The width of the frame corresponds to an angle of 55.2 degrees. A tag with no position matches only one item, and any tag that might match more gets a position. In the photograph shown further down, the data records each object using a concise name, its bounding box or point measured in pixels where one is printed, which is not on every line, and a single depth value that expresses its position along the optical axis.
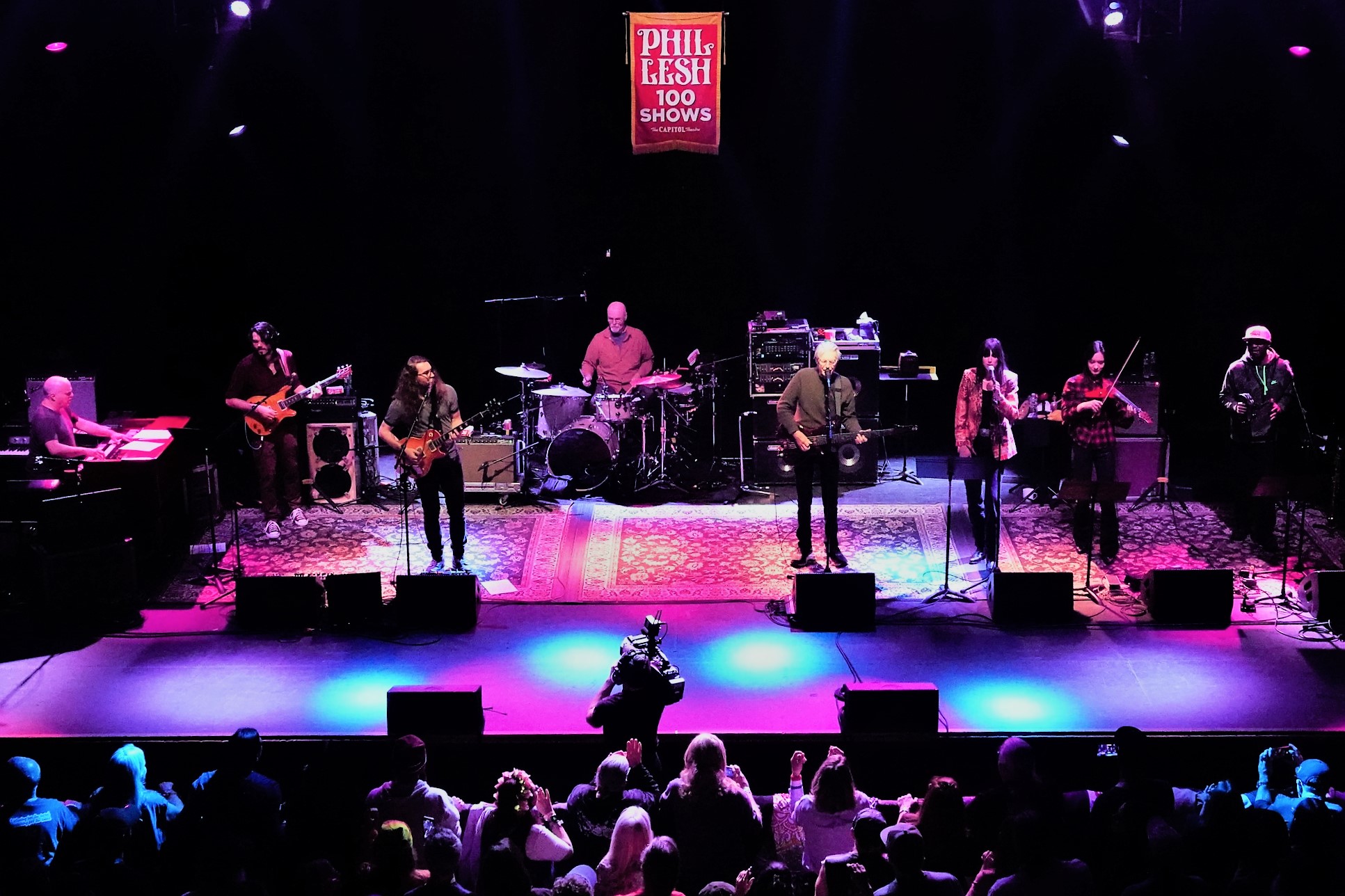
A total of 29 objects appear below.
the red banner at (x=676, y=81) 12.91
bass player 10.23
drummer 12.99
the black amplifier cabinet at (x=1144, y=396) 12.40
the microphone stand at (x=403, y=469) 9.85
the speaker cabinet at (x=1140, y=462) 12.30
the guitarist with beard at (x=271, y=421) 11.27
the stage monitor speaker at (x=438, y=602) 9.59
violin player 10.44
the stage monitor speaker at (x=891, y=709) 7.45
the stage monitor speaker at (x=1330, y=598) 9.23
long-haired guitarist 9.96
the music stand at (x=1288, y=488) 9.71
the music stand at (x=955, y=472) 9.54
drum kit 12.37
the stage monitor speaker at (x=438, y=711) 7.52
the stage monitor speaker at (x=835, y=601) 9.46
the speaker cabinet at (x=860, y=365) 13.23
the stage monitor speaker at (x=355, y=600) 9.58
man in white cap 10.81
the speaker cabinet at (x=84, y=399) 12.22
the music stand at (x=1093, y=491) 9.78
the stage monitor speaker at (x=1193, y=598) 9.45
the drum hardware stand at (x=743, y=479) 12.91
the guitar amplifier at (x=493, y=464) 12.72
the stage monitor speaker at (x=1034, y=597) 9.55
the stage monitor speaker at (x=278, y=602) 9.60
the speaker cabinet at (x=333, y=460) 12.51
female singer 10.02
